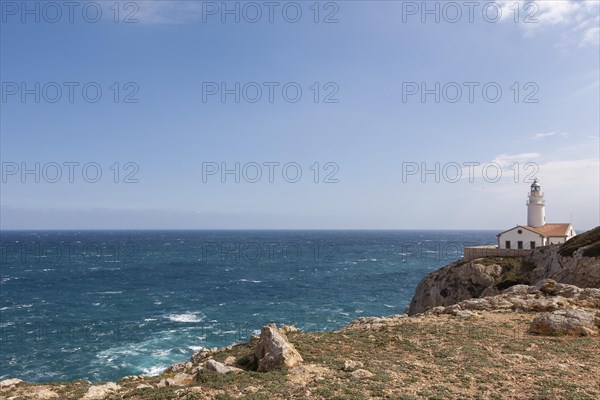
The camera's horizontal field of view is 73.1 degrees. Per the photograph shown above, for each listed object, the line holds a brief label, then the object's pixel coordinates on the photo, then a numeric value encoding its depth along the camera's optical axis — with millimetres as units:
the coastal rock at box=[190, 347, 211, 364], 19375
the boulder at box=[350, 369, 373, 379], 14198
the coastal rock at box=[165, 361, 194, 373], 18481
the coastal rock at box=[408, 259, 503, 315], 48719
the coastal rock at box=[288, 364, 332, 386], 14078
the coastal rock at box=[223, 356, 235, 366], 17203
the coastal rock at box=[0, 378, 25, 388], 17472
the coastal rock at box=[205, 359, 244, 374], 15452
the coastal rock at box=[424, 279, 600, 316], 25781
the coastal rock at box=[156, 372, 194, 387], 15023
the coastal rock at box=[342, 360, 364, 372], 14900
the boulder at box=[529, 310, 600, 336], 20125
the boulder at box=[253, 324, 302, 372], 15406
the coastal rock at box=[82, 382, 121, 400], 14516
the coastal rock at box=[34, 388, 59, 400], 14938
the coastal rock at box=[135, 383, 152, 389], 14836
